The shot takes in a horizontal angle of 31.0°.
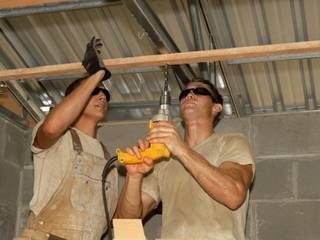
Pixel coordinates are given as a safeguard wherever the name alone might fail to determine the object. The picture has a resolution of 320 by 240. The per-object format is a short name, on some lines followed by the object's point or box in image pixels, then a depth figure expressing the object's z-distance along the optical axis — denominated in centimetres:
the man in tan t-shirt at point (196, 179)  242
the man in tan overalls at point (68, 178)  268
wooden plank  240
